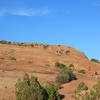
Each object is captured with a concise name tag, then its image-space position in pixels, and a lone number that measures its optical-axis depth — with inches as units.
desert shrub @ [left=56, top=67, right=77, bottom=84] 1560.0
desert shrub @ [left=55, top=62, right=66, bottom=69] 2473.9
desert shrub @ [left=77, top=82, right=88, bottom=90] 1304.4
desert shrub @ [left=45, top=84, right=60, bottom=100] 1074.2
